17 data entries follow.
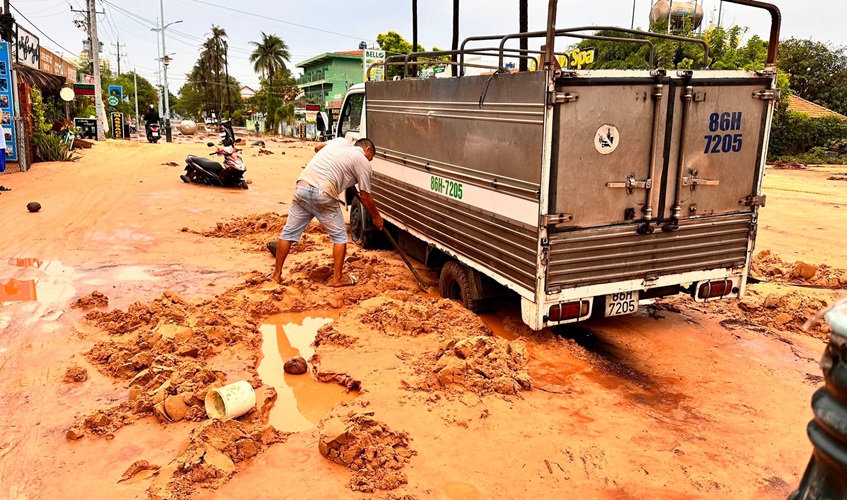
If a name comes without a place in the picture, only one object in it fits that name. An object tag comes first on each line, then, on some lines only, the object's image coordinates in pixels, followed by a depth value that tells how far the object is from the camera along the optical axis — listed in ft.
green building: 198.70
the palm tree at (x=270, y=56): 175.94
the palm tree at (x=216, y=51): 203.41
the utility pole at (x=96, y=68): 86.23
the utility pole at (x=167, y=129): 101.29
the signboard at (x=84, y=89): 90.61
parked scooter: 45.91
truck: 15.21
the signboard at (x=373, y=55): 89.01
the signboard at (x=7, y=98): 49.93
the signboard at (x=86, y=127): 82.49
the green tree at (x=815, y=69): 102.22
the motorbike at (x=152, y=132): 89.51
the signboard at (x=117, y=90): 123.85
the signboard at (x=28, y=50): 58.59
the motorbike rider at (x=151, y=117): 89.71
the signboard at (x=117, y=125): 98.81
